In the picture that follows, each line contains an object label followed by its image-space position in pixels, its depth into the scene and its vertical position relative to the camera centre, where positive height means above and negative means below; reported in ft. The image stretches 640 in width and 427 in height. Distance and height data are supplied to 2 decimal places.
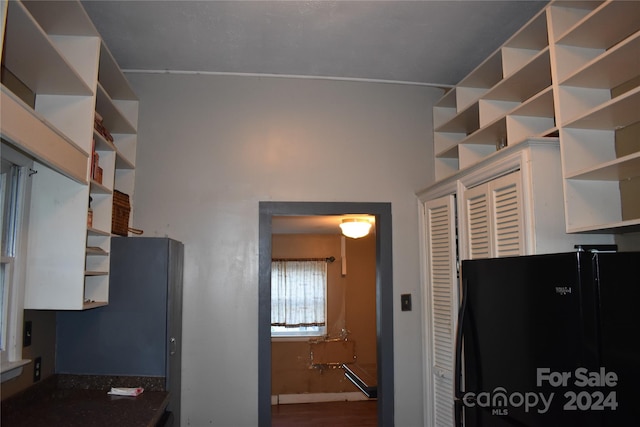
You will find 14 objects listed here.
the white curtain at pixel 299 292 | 23.43 -0.70
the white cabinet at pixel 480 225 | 6.73 +0.81
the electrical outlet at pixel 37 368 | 7.70 -1.41
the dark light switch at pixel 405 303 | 10.55 -0.55
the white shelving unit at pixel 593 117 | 6.28 +2.02
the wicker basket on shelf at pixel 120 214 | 8.71 +1.15
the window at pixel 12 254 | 6.30 +0.32
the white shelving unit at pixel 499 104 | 7.61 +3.17
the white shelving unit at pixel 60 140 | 6.29 +1.83
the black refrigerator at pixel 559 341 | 4.70 -0.68
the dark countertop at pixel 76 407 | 6.66 -1.91
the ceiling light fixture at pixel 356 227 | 15.71 +1.61
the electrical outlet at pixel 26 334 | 7.41 -0.85
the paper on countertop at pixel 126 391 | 8.05 -1.85
